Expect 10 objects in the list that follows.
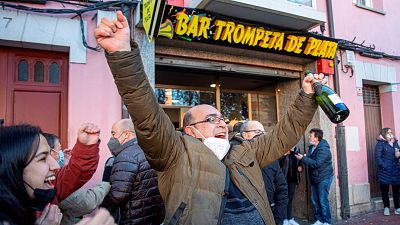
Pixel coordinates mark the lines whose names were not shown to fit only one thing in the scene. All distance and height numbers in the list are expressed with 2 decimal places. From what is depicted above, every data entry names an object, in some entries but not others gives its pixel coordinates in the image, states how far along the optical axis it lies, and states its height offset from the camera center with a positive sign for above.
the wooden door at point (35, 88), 4.72 +0.68
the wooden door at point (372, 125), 8.15 +0.08
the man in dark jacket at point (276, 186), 3.92 -0.68
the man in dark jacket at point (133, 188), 2.88 -0.48
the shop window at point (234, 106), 7.54 +0.57
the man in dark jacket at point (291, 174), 6.36 -0.86
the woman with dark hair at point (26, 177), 1.33 -0.18
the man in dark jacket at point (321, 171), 6.24 -0.80
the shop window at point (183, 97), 6.83 +0.75
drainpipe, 7.06 -0.93
